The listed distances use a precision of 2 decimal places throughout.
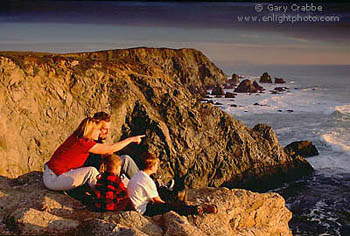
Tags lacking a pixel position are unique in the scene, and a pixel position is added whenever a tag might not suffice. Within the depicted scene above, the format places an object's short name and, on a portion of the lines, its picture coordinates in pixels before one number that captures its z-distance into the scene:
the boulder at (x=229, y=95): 44.47
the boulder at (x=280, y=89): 48.47
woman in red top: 5.91
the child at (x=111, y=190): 5.68
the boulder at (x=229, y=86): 51.58
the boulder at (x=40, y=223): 5.04
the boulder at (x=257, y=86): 50.03
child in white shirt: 5.85
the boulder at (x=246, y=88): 48.88
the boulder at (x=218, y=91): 44.35
